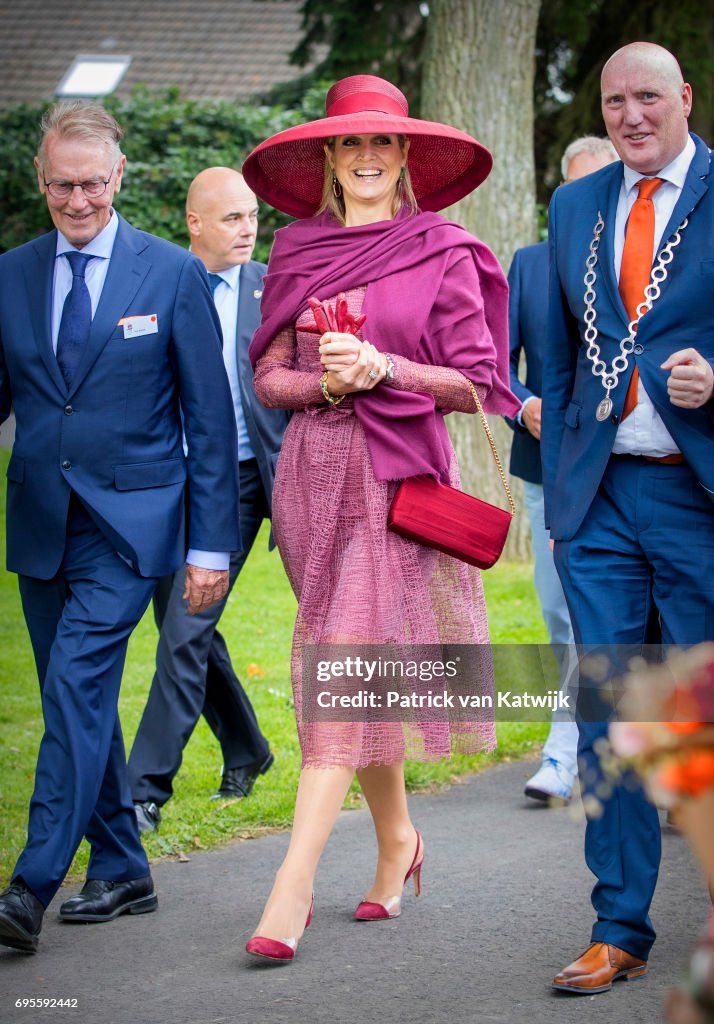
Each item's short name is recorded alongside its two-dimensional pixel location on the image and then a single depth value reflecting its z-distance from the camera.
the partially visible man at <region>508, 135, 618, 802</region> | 6.33
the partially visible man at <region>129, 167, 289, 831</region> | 6.13
